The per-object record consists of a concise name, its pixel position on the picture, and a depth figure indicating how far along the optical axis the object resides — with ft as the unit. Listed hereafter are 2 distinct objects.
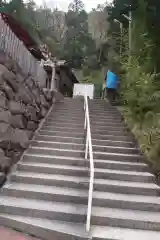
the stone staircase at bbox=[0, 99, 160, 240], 12.89
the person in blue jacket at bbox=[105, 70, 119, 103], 36.65
